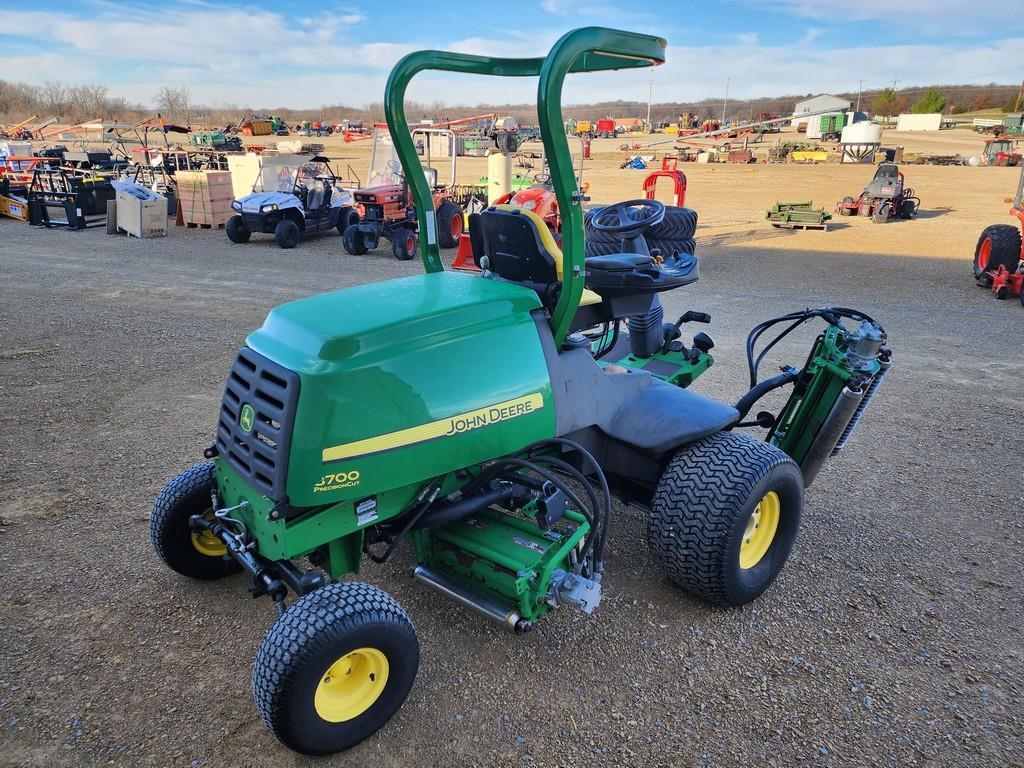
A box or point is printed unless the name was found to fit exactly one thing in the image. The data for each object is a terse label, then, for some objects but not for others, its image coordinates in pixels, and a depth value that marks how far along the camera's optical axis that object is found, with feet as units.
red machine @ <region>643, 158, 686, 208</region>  36.12
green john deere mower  7.66
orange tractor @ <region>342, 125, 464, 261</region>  40.78
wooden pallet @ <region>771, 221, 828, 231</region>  48.85
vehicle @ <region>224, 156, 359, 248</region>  43.65
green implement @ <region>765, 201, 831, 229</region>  48.98
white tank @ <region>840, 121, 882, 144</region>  89.40
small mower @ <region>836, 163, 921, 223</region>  52.16
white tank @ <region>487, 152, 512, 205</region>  44.70
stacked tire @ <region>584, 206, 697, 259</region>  18.48
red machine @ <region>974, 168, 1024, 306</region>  29.14
